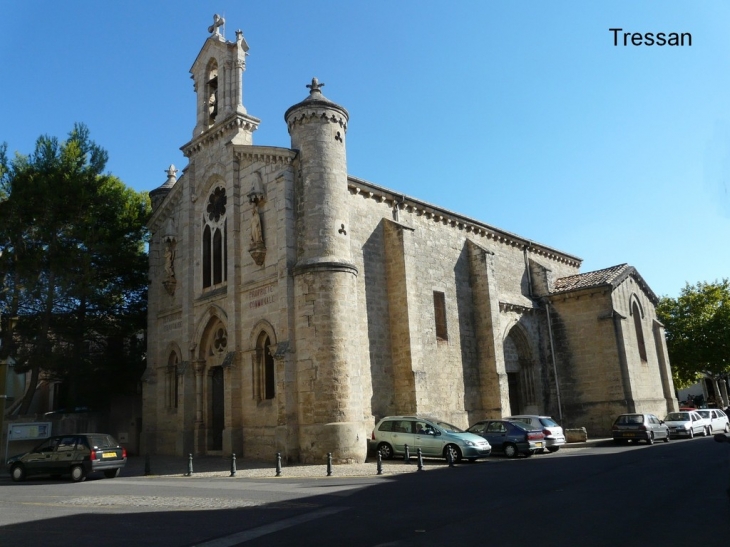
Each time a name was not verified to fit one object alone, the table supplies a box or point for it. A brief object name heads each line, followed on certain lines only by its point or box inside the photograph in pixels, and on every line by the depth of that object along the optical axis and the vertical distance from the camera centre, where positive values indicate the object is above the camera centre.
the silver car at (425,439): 18.16 -0.92
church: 19.66 +4.03
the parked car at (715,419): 28.88 -1.31
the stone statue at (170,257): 26.70 +7.42
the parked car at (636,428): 23.76 -1.24
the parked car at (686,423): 27.11 -1.34
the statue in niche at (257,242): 21.58 +6.30
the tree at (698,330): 40.88 +4.34
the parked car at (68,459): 17.09 -0.80
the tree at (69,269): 24.25 +6.73
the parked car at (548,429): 21.36 -0.96
